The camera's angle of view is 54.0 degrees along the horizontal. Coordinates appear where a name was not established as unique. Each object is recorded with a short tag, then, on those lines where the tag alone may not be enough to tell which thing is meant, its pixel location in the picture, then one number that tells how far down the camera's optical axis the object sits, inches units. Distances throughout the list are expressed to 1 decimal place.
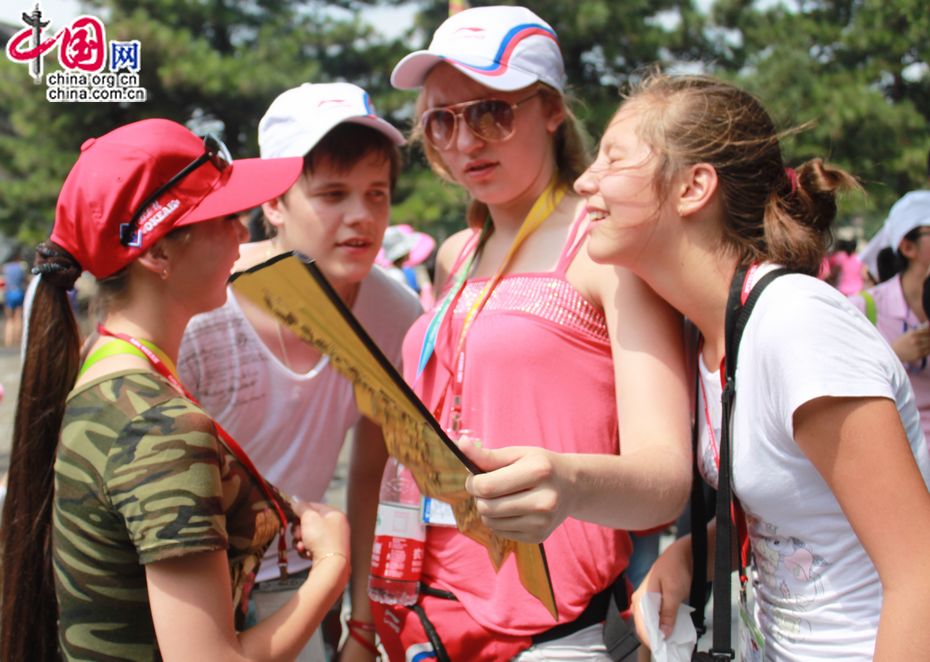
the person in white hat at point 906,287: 155.6
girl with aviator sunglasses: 65.9
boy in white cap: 96.1
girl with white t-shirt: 54.7
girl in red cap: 59.7
